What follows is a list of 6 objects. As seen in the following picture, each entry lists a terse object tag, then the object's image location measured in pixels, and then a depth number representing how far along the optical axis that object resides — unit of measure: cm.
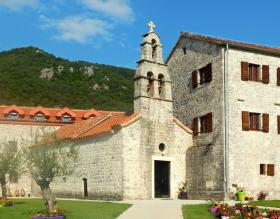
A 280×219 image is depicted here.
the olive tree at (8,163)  3058
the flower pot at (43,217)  1691
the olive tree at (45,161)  2366
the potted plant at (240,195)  2780
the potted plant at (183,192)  3225
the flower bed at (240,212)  1671
